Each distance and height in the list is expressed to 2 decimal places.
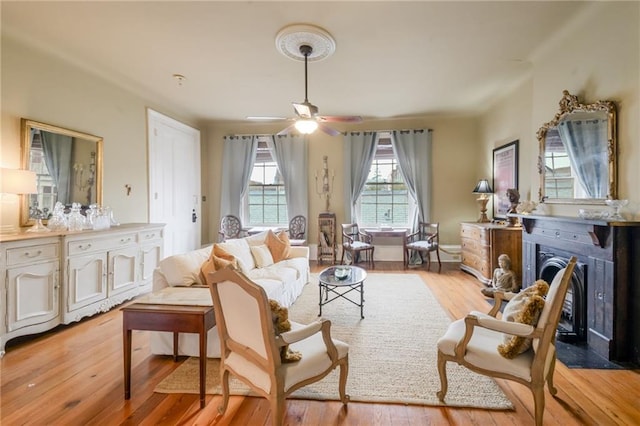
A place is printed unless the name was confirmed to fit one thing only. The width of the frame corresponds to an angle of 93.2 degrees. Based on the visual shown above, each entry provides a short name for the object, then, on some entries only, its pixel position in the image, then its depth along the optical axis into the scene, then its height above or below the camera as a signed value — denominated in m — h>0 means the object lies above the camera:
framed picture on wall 4.51 +0.62
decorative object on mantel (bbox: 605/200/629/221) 2.33 +0.06
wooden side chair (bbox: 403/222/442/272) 5.37 -0.53
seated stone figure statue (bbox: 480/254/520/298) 3.81 -0.82
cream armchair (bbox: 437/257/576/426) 1.64 -0.81
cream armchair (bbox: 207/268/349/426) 1.51 -0.76
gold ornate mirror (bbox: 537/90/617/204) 2.51 +0.57
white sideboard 2.58 -0.63
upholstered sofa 2.33 -0.61
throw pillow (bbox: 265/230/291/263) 4.19 -0.46
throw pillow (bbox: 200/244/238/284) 2.70 -0.44
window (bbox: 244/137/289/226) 6.52 +0.43
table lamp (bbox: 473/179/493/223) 5.16 +0.30
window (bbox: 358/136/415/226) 6.28 +0.41
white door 4.95 +0.58
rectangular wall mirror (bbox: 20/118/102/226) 3.09 +0.52
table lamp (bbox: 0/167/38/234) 2.71 +0.27
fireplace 2.31 -0.57
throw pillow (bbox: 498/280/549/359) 1.70 -0.58
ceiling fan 3.14 +1.08
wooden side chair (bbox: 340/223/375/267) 5.54 -0.56
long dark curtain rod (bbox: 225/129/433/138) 6.05 +1.66
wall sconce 6.29 +0.59
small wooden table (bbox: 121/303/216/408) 1.88 -0.69
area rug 1.99 -1.17
